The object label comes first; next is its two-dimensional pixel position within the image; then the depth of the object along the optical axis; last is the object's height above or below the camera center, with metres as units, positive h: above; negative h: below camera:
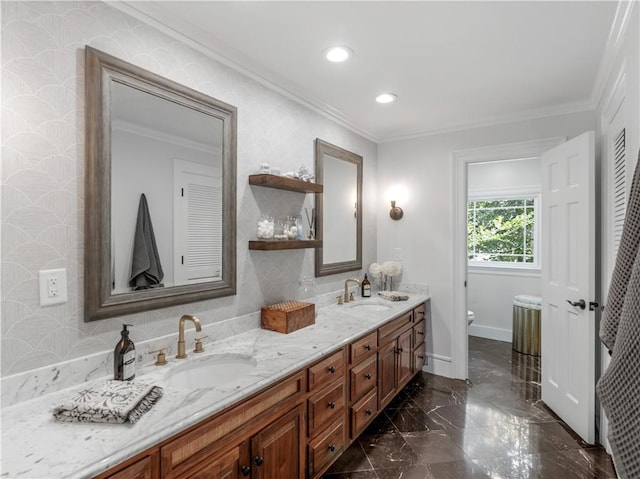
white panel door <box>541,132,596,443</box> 2.36 -0.32
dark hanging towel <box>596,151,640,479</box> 0.74 -0.33
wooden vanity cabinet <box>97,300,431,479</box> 1.15 -0.84
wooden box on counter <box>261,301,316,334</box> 2.12 -0.50
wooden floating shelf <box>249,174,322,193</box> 2.14 +0.36
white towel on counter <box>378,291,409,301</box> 3.16 -0.54
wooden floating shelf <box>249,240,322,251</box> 2.13 -0.04
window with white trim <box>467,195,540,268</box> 4.70 +0.10
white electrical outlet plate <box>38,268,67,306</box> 1.29 -0.19
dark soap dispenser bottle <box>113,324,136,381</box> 1.42 -0.50
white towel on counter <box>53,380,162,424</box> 1.10 -0.56
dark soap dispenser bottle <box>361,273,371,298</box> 3.28 -0.48
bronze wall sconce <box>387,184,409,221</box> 3.62 +0.43
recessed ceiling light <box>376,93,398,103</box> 2.65 +1.10
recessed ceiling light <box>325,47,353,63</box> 1.98 +1.08
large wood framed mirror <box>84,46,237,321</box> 1.44 +0.22
